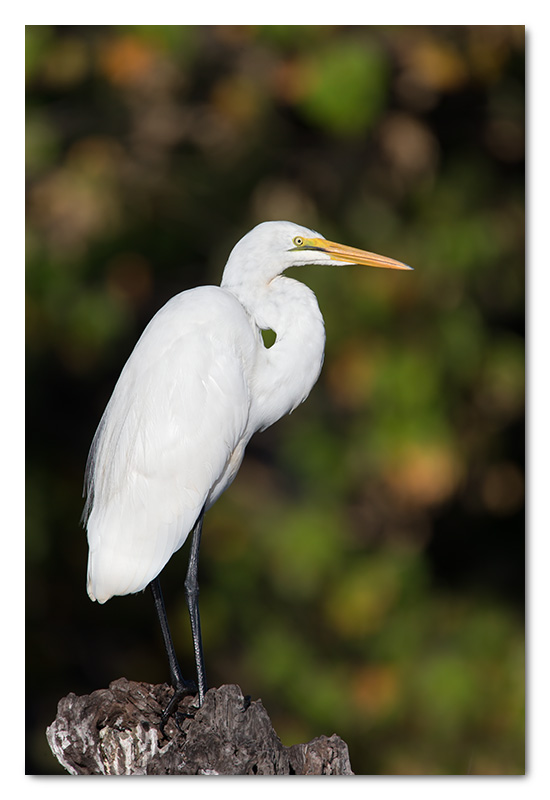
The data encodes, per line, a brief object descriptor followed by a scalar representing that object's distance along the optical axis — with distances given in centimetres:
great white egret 1485
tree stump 1478
